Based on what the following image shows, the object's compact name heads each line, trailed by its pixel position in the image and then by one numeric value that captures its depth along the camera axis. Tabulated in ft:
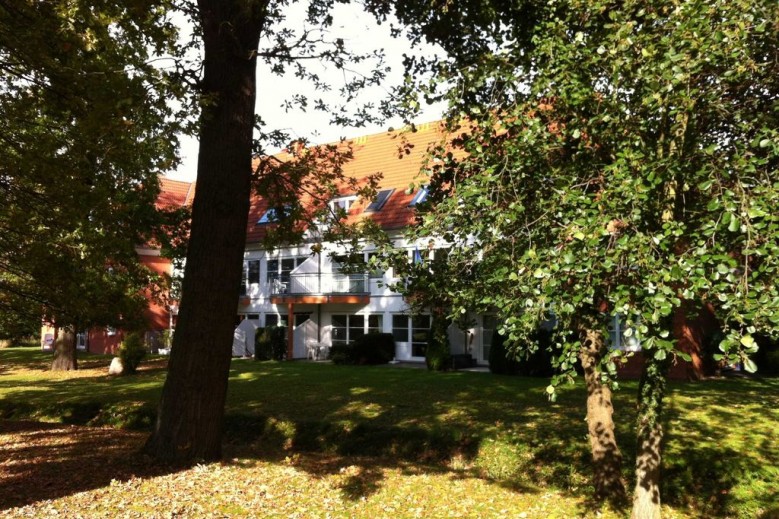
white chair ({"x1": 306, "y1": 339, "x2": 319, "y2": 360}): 94.17
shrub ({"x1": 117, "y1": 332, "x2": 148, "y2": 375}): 73.61
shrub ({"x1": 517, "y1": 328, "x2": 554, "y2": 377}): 63.16
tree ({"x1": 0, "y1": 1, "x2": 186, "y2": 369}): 28.07
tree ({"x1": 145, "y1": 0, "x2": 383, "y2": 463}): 28.25
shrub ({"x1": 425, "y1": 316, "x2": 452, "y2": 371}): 72.79
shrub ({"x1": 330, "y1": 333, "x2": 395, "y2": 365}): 83.56
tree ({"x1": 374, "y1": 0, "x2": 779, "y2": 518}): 12.39
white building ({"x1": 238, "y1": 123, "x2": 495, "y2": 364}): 86.74
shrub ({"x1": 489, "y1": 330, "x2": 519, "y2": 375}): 66.13
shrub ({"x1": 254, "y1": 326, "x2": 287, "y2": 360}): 92.58
